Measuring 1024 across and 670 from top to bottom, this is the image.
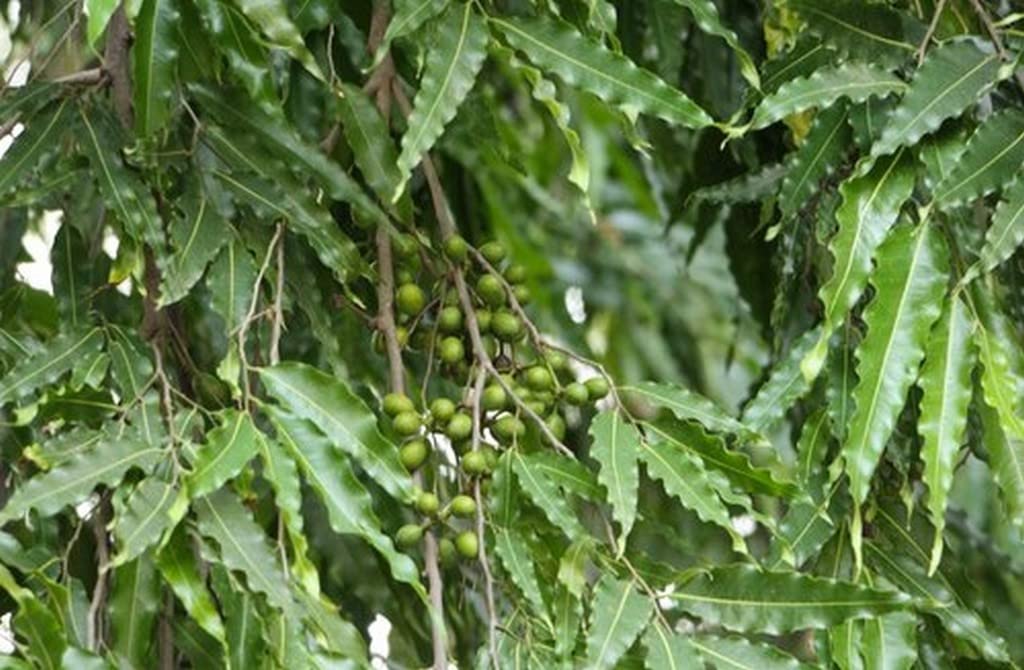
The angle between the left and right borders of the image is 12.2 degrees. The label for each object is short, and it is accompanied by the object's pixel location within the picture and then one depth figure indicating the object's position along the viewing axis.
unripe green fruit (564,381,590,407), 2.92
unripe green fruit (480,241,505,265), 3.00
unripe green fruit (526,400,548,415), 2.90
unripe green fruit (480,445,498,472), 2.85
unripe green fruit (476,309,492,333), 2.94
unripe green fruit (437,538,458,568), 2.89
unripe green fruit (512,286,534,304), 2.97
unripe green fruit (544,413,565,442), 2.92
